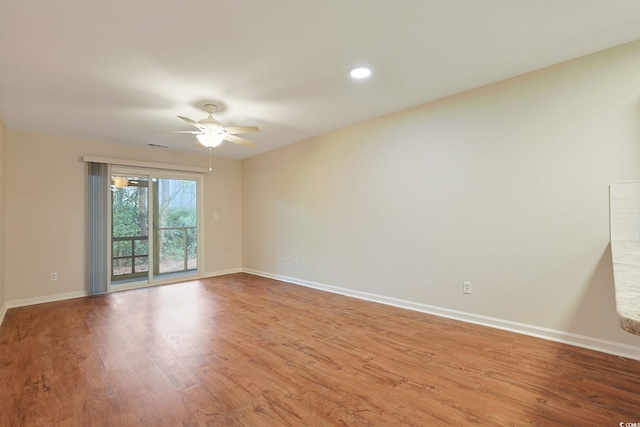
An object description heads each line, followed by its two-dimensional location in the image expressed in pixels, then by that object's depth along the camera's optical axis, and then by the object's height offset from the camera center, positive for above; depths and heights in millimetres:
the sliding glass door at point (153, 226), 5230 -176
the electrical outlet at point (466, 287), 3238 -810
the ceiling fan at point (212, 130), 3309 +988
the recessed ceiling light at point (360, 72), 2697 +1322
